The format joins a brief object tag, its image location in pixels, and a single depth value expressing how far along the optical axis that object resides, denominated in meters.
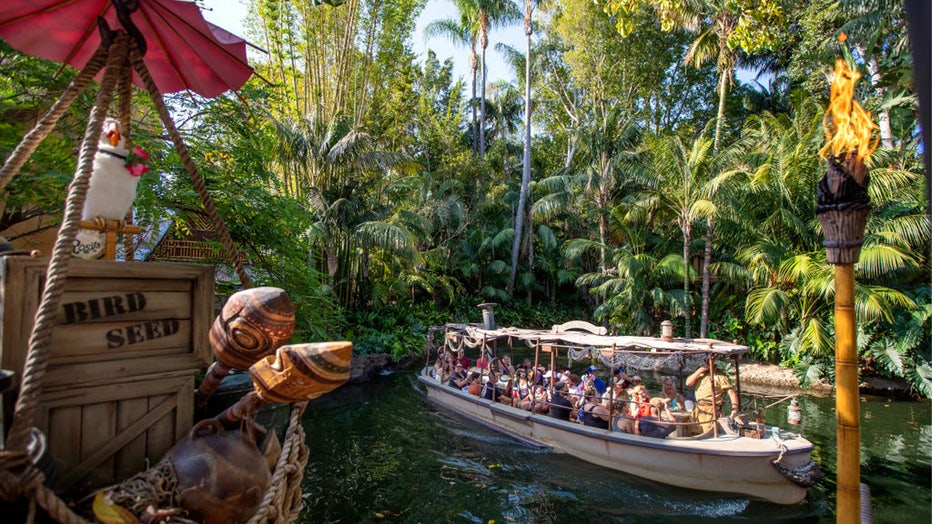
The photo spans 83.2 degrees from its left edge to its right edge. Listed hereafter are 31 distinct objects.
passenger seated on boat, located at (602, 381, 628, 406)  11.14
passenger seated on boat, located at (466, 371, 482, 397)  13.95
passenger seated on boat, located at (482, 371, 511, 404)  13.20
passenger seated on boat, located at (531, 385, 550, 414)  12.12
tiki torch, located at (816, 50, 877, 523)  2.45
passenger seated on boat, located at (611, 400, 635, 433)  10.44
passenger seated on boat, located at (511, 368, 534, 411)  12.42
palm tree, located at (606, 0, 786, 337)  18.56
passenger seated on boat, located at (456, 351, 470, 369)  15.89
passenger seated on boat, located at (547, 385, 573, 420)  11.58
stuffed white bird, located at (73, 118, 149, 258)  2.37
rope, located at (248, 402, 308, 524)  1.93
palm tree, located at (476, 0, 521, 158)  30.55
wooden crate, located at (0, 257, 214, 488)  1.86
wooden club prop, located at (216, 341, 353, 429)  1.67
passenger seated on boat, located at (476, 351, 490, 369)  14.41
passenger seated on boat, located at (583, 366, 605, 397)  12.51
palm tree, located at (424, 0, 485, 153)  31.27
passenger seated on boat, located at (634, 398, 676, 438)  9.95
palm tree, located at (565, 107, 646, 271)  23.95
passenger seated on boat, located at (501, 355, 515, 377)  14.17
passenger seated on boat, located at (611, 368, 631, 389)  11.48
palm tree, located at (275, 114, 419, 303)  17.50
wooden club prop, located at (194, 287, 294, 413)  1.89
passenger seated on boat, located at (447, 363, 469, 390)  14.55
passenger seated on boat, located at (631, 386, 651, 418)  10.42
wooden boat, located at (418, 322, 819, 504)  8.92
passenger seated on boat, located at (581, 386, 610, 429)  10.86
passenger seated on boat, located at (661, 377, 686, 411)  10.55
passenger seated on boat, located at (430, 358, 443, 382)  15.56
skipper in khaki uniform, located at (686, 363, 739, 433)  9.85
